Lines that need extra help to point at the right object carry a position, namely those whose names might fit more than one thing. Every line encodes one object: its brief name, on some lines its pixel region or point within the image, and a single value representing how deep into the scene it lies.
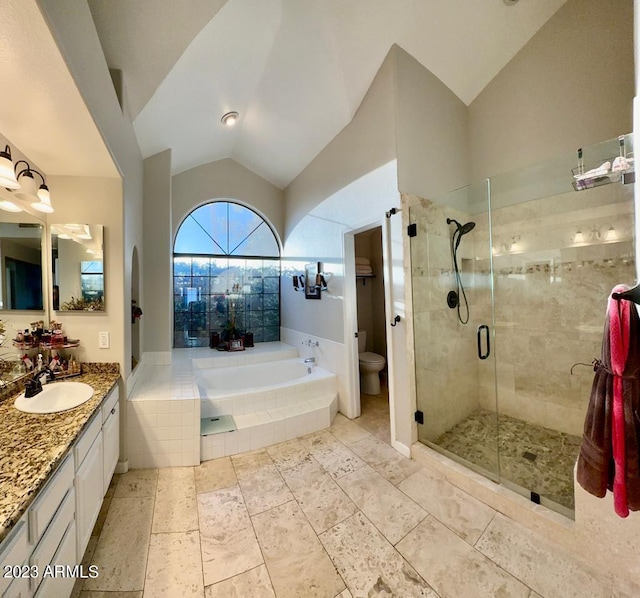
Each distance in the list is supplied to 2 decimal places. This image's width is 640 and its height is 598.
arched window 4.14
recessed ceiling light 2.91
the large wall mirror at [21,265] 1.61
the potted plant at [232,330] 4.01
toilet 3.47
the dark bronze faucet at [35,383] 1.50
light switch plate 2.01
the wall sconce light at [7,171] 1.36
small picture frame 3.99
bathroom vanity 0.78
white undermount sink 1.43
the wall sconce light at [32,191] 1.55
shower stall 2.05
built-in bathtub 2.30
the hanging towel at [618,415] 0.99
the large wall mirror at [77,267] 1.92
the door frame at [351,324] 2.89
